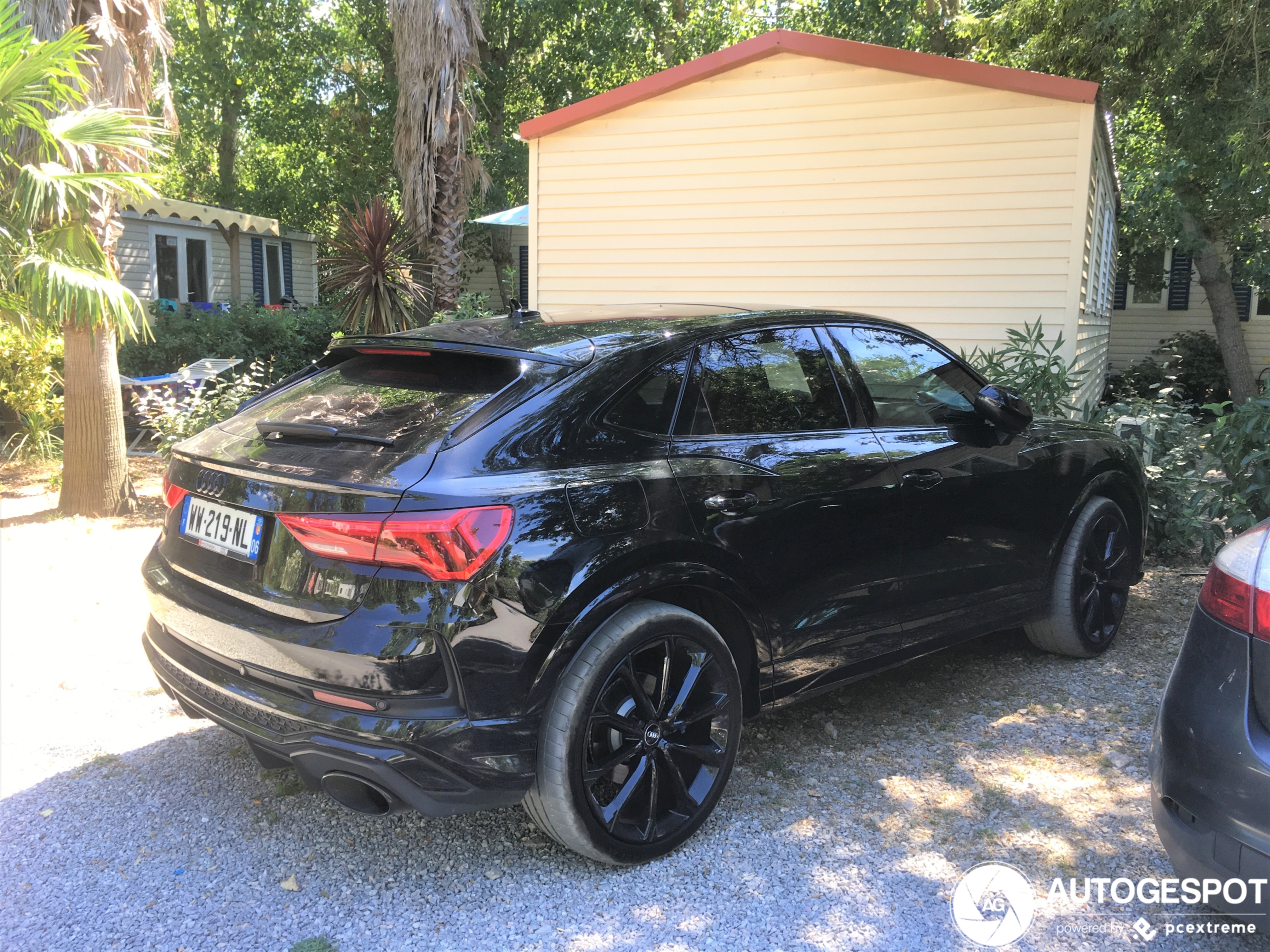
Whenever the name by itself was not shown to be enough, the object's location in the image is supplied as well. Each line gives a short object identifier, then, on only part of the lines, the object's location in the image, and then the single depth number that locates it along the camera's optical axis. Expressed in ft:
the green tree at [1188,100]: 31.96
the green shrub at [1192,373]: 55.47
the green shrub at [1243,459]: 17.13
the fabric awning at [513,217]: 41.96
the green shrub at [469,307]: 35.99
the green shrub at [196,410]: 26.14
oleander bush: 22.16
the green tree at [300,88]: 75.05
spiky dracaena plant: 36.58
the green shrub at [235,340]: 49.44
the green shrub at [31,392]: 31.42
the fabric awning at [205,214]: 57.98
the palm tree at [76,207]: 19.26
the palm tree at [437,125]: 41.88
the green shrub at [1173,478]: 19.13
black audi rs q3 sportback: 8.09
